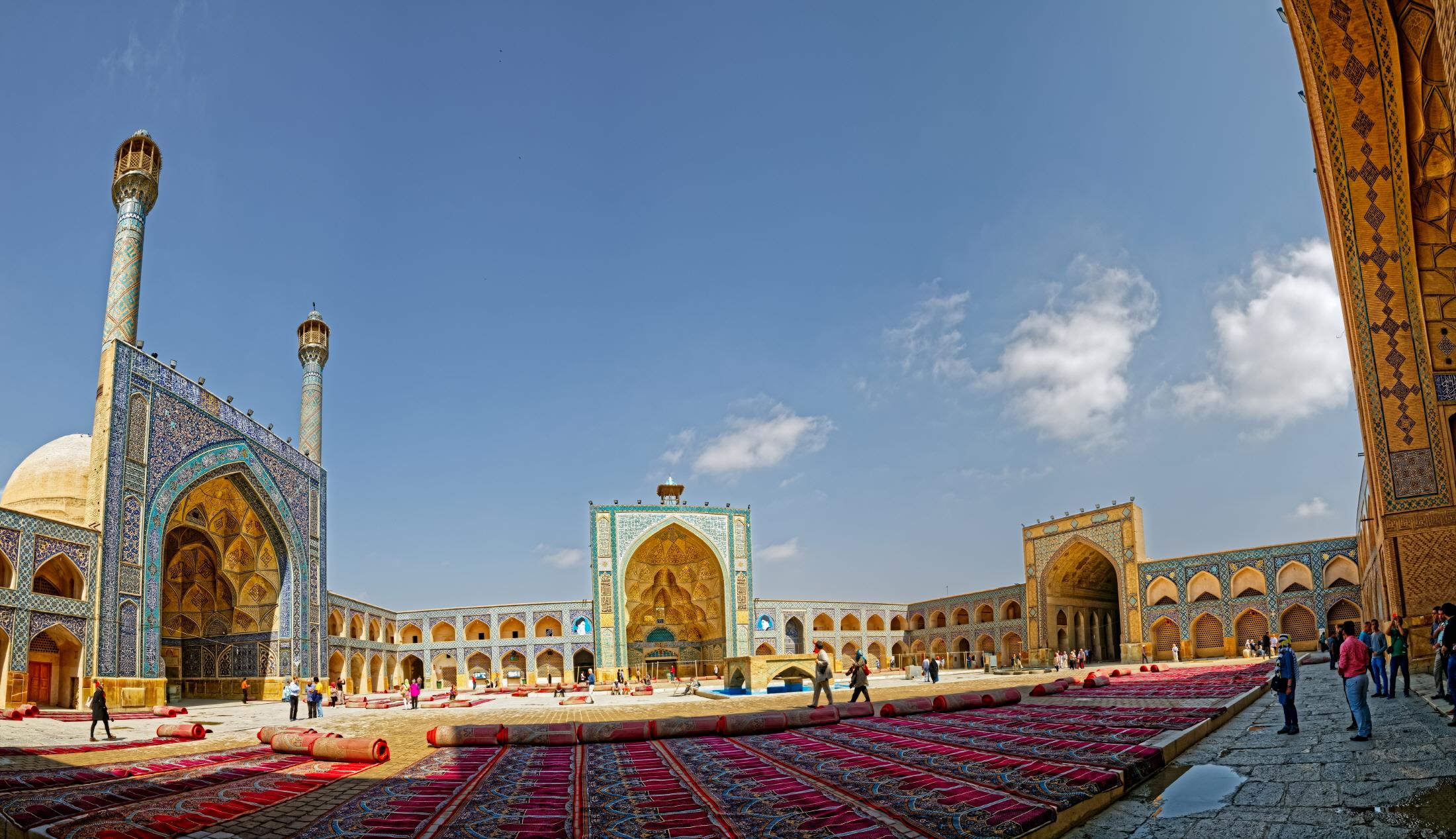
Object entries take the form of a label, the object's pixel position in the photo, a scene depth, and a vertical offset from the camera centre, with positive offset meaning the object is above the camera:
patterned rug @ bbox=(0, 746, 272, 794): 7.00 -1.31
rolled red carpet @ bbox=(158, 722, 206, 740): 11.37 -1.55
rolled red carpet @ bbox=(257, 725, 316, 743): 10.15 -1.45
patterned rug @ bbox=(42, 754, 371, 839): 4.87 -1.22
